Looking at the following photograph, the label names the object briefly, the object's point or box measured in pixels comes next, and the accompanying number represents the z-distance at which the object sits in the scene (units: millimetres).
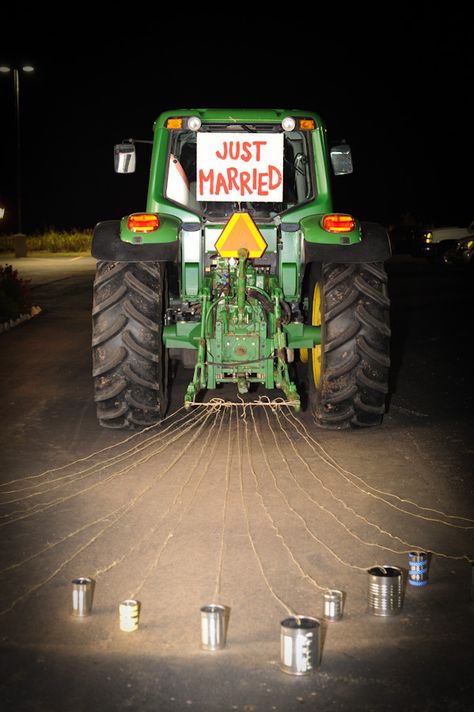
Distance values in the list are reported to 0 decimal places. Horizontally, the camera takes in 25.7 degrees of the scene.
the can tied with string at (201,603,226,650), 4586
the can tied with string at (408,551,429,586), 5355
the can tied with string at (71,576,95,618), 4984
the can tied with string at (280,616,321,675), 4328
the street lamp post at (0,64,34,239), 39050
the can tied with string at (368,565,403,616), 4965
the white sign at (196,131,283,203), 8891
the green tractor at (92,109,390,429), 8641
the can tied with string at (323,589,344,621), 4906
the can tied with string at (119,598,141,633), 4781
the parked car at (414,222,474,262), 29188
